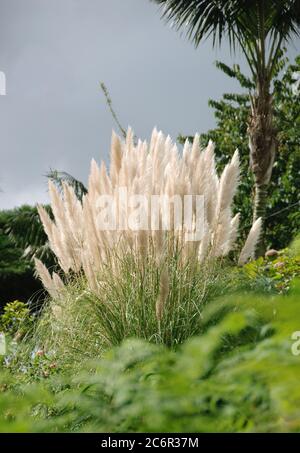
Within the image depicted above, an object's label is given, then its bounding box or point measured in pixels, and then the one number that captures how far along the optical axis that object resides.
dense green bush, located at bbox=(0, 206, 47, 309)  11.84
